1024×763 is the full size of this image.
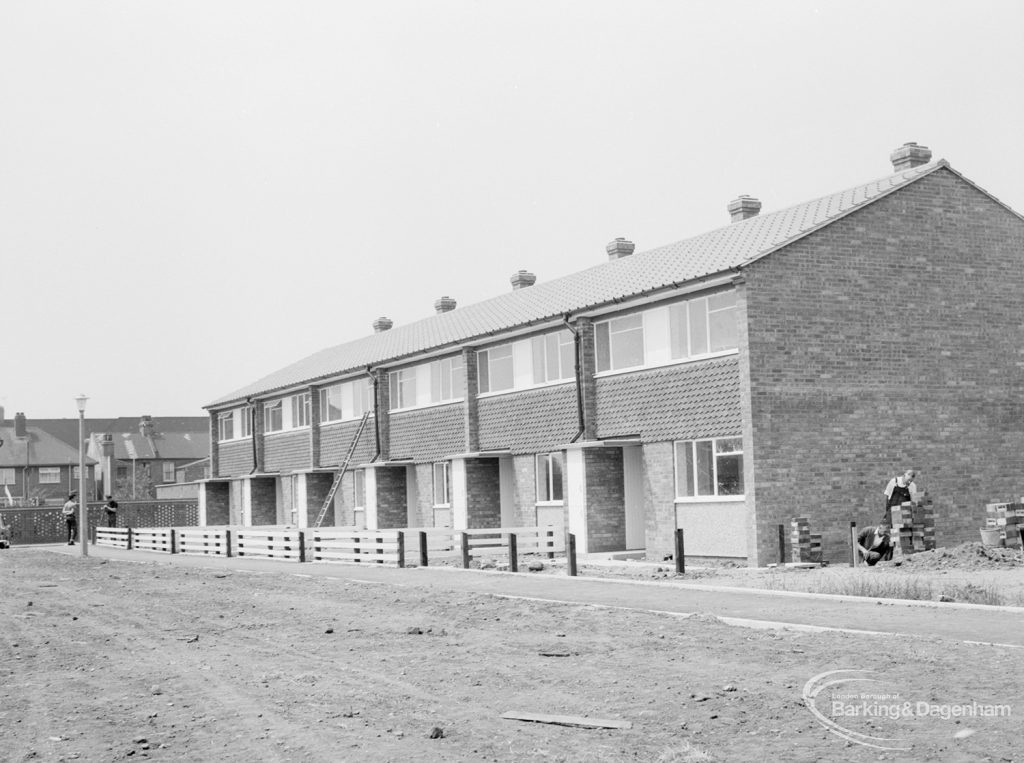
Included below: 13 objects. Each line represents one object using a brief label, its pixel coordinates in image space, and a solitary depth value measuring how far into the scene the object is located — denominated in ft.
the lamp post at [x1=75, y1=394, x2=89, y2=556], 113.62
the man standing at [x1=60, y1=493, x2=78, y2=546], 151.53
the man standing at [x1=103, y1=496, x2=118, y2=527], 155.94
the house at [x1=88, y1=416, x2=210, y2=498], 291.38
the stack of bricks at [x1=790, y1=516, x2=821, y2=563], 70.79
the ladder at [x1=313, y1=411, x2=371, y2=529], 126.31
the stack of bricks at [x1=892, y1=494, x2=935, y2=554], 71.41
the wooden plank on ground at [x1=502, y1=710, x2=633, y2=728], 26.04
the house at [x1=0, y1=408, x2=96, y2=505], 260.83
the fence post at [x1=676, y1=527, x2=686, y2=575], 66.69
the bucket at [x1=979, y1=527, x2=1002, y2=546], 71.78
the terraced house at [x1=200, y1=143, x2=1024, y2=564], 74.59
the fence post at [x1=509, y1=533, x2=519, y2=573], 73.67
